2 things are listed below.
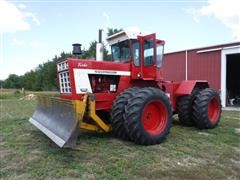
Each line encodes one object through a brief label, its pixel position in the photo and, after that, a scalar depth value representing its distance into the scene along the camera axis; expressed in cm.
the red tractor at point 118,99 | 359
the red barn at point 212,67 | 1018
